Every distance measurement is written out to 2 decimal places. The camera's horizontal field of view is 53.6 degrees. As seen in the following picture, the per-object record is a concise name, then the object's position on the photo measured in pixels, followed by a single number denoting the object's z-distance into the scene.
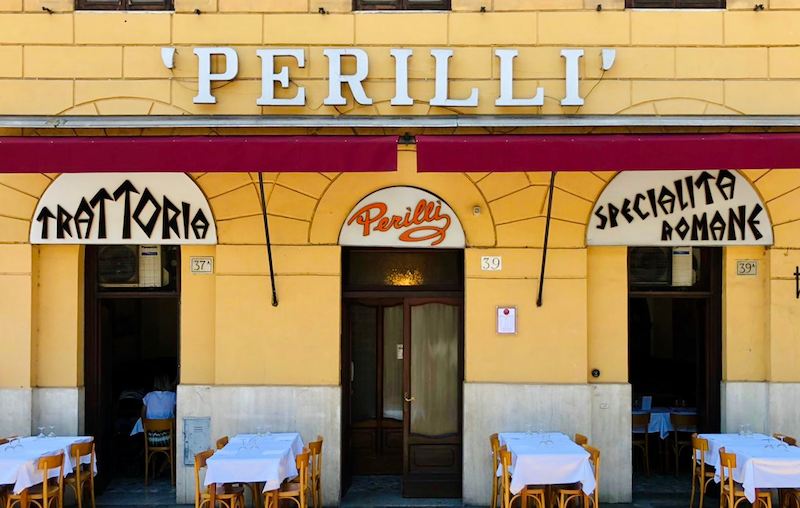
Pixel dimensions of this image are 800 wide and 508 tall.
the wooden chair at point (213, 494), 7.88
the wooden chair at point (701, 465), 8.54
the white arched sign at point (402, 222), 9.11
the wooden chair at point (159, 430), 9.99
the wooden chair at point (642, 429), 10.14
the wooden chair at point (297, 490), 7.93
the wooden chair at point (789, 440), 8.62
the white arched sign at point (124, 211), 9.12
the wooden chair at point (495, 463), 8.64
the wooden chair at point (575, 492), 8.03
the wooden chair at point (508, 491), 8.06
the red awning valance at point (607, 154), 7.71
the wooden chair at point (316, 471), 8.33
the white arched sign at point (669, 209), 9.18
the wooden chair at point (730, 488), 7.94
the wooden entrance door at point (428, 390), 9.48
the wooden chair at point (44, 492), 7.89
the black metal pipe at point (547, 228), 8.57
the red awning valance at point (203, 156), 7.79
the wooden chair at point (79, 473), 8.47
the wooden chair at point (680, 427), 10.04
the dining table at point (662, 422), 10.17
